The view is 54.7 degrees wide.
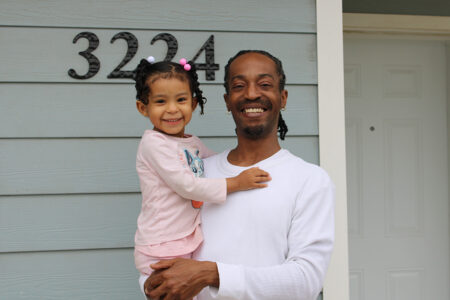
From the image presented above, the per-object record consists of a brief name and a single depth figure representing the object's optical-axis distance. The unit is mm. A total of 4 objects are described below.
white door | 2854
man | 1171
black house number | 1940
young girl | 1326
